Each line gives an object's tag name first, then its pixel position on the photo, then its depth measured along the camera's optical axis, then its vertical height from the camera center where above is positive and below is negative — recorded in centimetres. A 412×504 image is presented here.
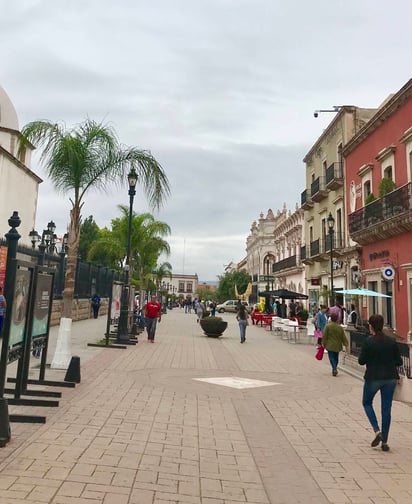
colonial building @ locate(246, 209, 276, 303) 6356 +953
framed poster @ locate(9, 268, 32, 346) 597 +5
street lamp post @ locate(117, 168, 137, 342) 1655 +12
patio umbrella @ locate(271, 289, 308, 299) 2672 +128
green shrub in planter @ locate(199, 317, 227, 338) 2070 -47
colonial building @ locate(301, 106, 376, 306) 2631 +711
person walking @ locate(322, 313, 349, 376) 1095 -48
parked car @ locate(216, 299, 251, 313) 5465 +100
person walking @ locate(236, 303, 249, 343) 1870 -15
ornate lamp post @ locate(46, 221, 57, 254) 2361 +383
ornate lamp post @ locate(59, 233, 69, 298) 2227 +189
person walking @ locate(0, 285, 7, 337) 1079 +5
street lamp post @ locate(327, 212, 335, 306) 2084 +421
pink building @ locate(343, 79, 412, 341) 1750 +440
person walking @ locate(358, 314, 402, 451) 561 -63
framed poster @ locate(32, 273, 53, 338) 745 +11
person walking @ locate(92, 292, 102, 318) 2905 +49
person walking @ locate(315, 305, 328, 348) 1712 -5
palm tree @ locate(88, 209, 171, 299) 2463 +405
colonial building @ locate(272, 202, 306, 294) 3741 +582
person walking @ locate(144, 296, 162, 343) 1731 -9
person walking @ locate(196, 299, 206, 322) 3135 +40
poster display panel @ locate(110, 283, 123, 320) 1602 +43
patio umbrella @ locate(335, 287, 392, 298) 1605 +96
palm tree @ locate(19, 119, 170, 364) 1079 +359
